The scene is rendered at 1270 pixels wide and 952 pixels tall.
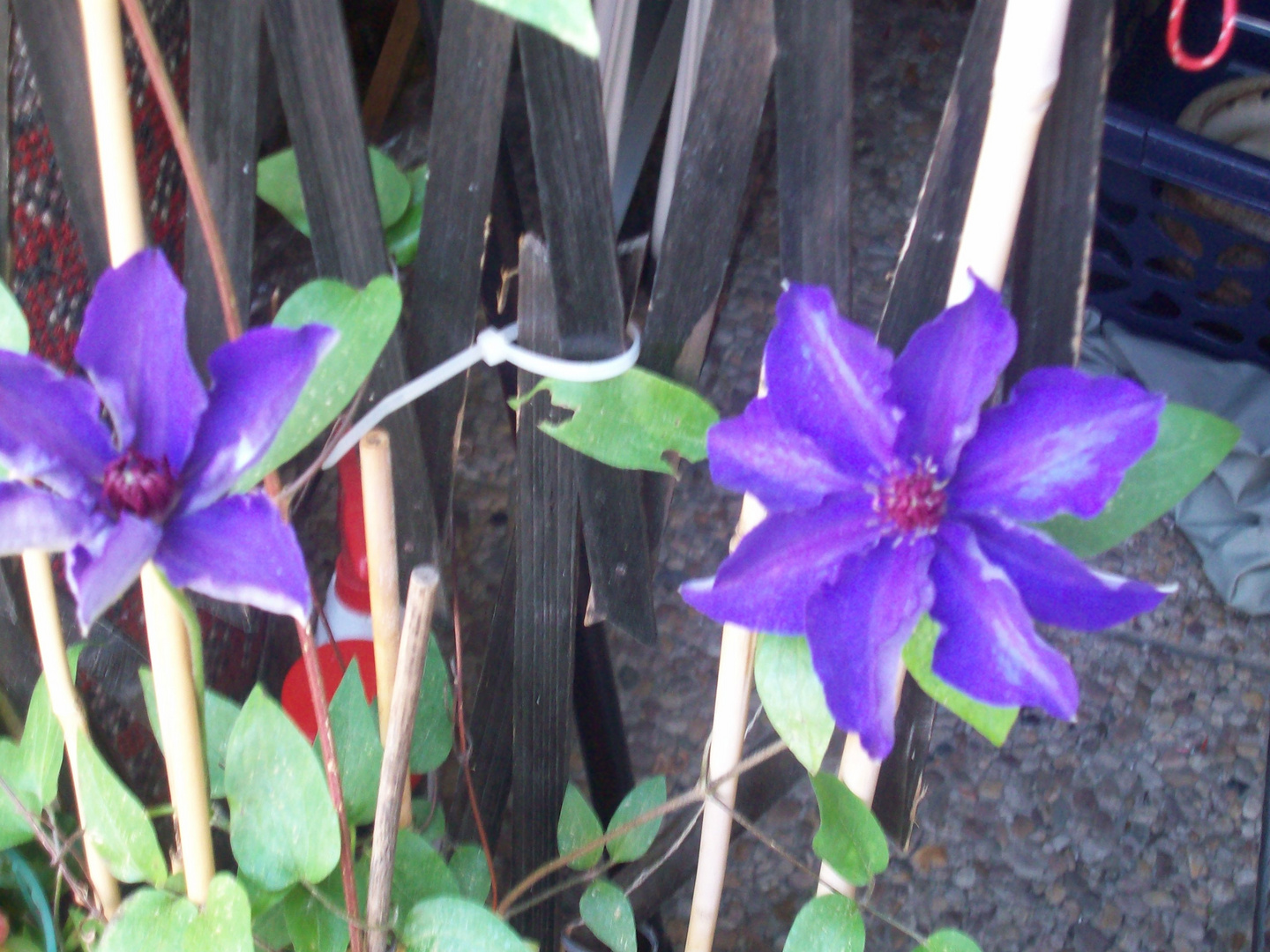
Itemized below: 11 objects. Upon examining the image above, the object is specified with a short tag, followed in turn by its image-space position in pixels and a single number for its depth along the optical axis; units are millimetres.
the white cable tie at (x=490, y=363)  594
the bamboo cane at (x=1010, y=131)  418
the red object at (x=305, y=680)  1030
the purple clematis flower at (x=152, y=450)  391
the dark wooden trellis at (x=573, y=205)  513
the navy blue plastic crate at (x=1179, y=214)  1327
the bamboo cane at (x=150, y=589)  491
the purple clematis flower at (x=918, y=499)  406
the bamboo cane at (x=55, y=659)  638
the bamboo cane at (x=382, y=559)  563
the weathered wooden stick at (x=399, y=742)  462
